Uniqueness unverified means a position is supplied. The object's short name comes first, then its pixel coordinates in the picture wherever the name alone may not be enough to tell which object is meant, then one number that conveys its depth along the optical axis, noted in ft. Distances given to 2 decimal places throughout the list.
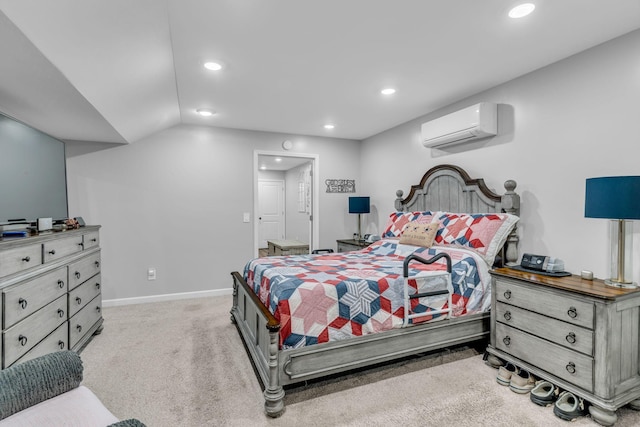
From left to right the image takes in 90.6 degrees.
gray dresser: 5.60
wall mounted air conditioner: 9.57
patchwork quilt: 6.59
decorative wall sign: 16.74
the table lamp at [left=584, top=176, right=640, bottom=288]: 5.86
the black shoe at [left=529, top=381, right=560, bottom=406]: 6.42
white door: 28.58
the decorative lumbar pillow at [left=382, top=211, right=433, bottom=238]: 11.43
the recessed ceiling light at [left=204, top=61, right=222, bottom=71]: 8.31
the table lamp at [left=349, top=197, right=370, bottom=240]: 15.33
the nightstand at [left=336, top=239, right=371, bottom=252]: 14.07
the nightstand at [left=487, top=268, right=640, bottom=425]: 5.90
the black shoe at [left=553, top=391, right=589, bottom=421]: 5.98
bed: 6.53
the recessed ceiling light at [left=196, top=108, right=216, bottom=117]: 12.05
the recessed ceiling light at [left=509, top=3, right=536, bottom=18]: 6.00
